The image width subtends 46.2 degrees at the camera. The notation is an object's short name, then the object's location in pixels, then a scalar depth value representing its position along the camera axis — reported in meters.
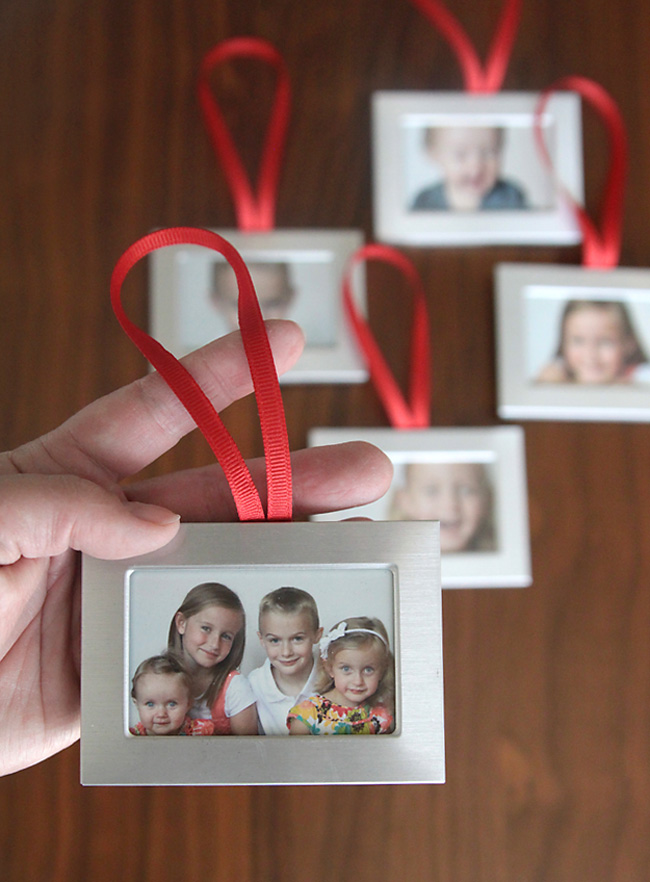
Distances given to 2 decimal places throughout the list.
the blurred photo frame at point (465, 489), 0.81
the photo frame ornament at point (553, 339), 0.84
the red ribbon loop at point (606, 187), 0.88
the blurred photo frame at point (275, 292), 0.83
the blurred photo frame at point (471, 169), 0.88
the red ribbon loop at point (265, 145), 0.86
